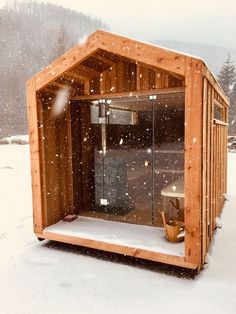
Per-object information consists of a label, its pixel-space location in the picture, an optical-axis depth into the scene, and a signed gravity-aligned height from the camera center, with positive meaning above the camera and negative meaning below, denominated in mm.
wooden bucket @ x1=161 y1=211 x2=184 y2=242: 4223 -1408
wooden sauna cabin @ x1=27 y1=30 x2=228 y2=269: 3680 -192
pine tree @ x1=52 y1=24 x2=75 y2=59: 32750 +11593
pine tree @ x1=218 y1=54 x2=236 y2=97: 36969 +8329
